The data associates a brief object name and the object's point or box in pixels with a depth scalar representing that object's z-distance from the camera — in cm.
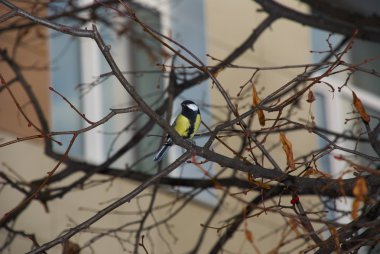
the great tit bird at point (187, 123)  620
